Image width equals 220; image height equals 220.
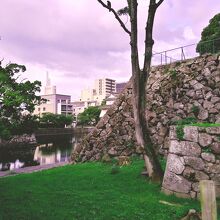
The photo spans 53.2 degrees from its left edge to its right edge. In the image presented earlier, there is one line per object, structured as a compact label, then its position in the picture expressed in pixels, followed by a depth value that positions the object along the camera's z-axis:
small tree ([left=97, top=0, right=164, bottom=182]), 7.44
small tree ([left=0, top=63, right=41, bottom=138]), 18.17
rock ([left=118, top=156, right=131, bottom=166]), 10.01
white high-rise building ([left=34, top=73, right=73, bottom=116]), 85.90
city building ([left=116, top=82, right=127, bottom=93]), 121.77
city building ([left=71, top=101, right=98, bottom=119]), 95.45
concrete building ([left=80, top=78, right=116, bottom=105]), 112.22
